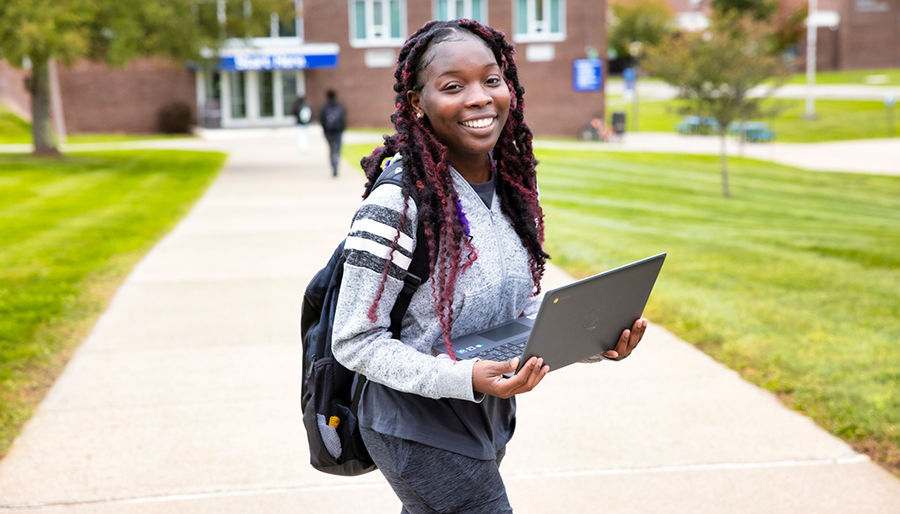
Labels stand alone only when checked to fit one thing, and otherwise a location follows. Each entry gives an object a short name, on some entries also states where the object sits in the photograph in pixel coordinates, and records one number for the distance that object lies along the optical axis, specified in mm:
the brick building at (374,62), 36312
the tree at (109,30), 16234
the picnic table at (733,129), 34906
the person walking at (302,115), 22094
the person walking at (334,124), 17031
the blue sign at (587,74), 36469
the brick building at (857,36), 61906
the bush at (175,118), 36844
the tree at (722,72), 16797
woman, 1898
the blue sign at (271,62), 35906
